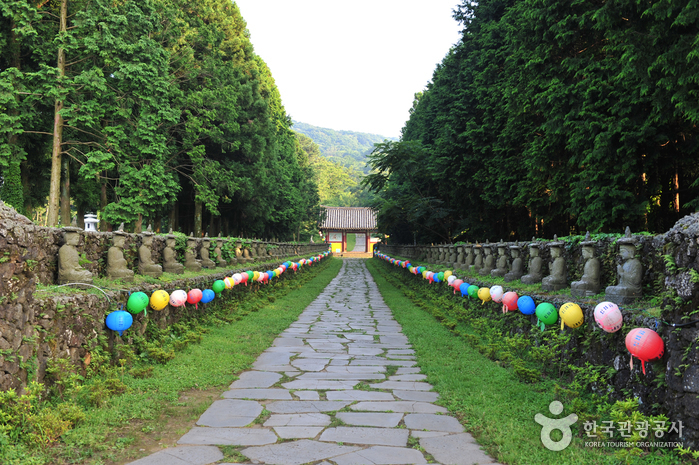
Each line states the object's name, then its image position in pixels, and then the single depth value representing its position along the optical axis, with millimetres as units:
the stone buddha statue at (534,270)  6988
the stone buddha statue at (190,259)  9375
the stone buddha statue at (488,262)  9836
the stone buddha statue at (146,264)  7059
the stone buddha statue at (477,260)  10609
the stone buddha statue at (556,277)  6023
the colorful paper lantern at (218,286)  8280
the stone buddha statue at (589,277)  5133
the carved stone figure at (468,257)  11523
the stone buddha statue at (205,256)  10406
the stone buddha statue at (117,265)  5910
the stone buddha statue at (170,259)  8172
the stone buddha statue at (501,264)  8789
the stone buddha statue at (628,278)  4316
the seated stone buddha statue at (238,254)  13242
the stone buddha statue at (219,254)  11522
